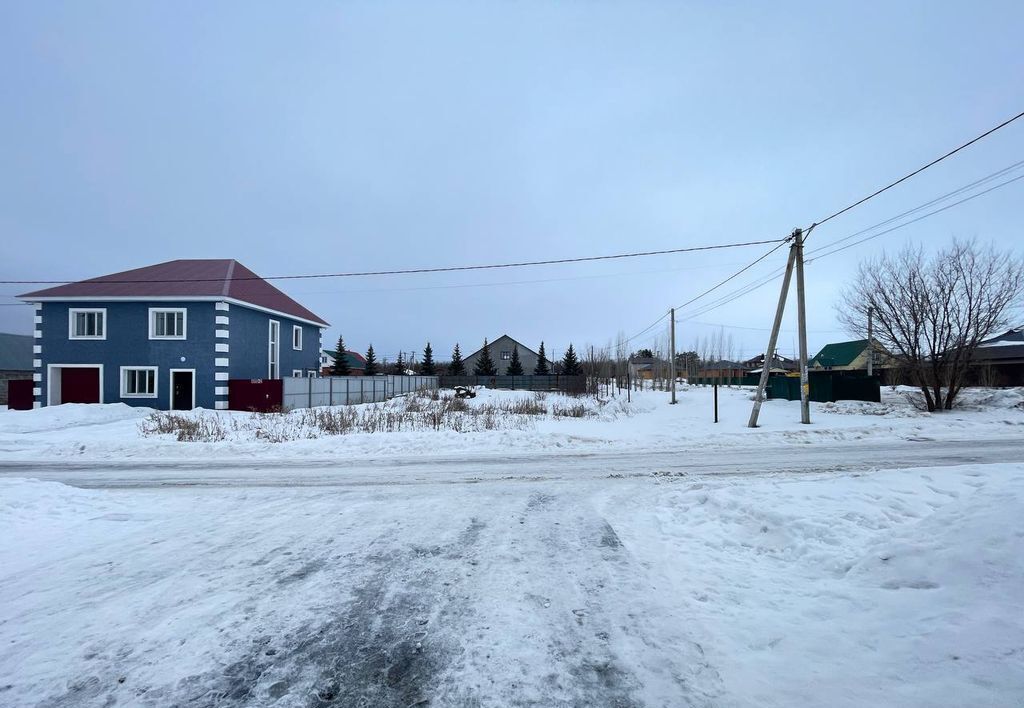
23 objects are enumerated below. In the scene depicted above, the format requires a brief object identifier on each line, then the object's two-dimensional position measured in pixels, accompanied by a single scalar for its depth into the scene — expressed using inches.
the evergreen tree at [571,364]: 2479.1
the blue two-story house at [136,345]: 941.8
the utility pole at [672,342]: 1358.3
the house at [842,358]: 2069.4
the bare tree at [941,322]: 817.5
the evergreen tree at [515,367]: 2539.4
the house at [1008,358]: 1386.6
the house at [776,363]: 3015.7
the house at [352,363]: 2198.1
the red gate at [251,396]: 954.7
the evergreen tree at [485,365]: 2454.5
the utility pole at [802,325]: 645.3
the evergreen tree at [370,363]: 2347.4
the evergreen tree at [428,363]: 2465.6
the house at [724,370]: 3042.3
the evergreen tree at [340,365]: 2194.4
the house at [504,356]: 2687.0
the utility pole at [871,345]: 914.7
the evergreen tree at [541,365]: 2652.6
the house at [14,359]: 1576.2
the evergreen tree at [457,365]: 2491.4
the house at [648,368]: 2629.9
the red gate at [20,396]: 992.2
